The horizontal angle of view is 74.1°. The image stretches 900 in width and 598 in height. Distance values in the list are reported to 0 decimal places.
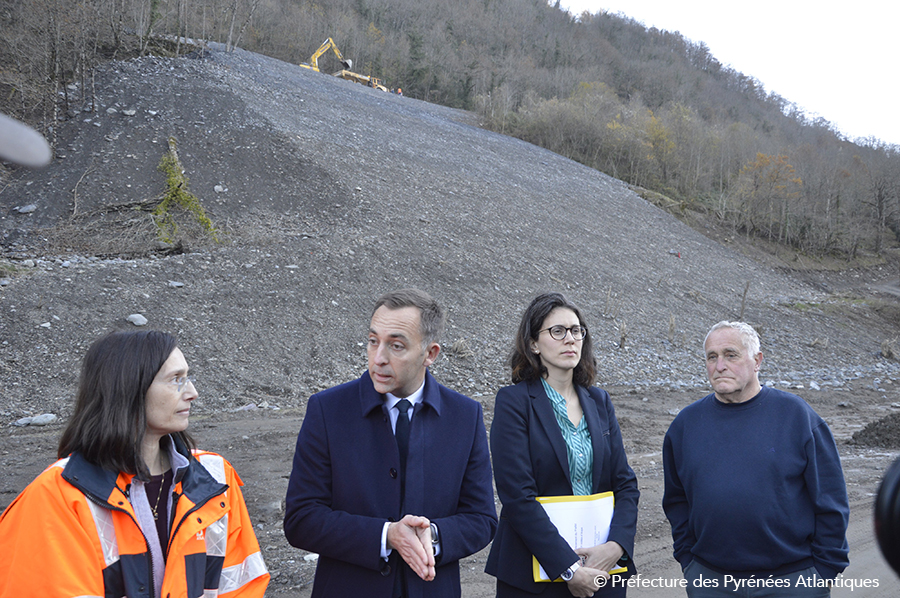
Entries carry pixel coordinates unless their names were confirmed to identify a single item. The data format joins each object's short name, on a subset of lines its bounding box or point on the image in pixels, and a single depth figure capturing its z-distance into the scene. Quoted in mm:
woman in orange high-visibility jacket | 1795
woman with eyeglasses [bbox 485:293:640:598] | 2709
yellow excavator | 37959
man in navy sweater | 2695
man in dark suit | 2369
